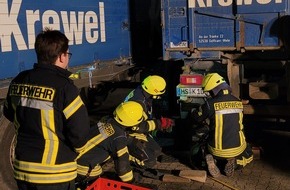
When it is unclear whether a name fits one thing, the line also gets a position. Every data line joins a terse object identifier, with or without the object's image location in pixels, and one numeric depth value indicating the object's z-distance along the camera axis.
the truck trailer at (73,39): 5.39
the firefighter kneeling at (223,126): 5.79
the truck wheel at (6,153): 5.33
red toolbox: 4.60
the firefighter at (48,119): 3.04
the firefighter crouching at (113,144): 4.96
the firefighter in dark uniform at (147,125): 6.00
